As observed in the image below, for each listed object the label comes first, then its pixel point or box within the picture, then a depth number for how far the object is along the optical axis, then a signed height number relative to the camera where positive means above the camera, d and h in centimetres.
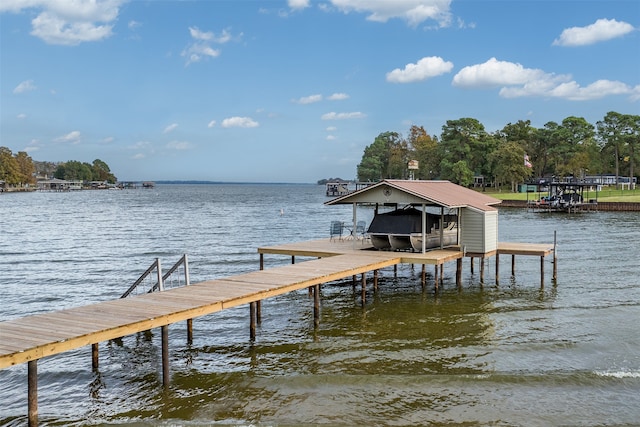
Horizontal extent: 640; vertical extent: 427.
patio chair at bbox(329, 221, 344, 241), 2827 -137
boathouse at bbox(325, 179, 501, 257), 2291 -16
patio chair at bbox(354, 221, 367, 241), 2581 -140
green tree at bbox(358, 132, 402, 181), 15425 +1054
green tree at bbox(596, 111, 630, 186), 11088 +1229
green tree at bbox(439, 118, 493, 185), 11294 +1015
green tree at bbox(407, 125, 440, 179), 11862 +879
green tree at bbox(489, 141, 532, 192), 10231 +601
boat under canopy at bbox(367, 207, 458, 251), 2350 -122
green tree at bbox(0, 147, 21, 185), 19375 +1090
